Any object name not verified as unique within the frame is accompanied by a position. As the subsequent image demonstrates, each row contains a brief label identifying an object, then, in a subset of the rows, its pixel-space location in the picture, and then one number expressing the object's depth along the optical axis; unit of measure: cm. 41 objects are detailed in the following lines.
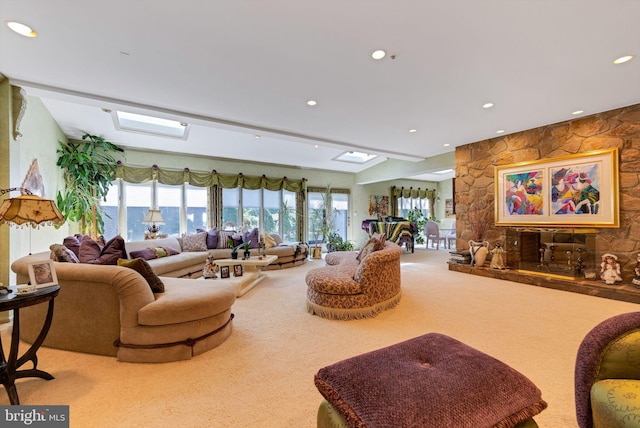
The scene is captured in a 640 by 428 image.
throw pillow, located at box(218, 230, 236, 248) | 603
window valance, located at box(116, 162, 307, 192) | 596
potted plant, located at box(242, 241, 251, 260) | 474
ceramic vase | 531
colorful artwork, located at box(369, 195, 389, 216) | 984
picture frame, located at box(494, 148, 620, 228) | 400
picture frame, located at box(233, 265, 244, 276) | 419
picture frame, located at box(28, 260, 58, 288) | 188
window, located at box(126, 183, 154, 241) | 610
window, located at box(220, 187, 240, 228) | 721
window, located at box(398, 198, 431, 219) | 1069
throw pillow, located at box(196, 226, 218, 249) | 598
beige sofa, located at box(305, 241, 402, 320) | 308
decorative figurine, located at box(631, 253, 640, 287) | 366
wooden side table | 164
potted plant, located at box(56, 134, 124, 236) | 477
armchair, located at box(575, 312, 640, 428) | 117
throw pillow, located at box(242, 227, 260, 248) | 627
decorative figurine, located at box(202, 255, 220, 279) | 401
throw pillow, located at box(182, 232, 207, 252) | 574
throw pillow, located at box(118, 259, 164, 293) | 246
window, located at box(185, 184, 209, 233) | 677
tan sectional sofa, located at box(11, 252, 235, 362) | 217
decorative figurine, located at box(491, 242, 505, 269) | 507
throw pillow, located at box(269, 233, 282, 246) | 674
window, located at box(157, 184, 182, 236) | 643
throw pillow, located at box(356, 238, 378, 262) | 379
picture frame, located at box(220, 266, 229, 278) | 405
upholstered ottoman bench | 99
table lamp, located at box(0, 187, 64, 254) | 186
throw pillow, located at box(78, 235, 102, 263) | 323
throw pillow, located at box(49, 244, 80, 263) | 269
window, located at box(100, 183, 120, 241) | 585
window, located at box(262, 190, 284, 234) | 787
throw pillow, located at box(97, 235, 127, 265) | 328
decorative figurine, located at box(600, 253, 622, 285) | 385
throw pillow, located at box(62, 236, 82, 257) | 330
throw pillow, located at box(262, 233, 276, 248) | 512
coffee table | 398
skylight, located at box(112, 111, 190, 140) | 500
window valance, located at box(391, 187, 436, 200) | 1037
